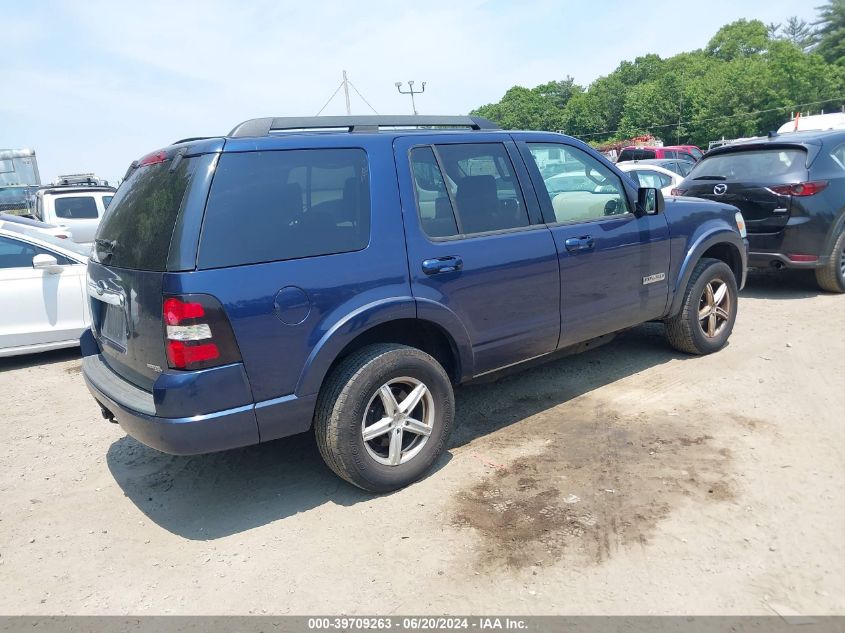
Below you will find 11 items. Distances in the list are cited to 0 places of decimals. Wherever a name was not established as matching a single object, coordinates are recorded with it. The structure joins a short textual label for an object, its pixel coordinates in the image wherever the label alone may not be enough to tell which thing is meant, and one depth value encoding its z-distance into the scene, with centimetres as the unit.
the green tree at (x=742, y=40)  8731
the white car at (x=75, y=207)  1256
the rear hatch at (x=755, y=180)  717
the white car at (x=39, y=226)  714
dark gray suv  705
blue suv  299
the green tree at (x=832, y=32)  6688
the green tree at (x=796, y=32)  8845
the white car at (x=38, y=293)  626
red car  2355
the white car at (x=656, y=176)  1066
